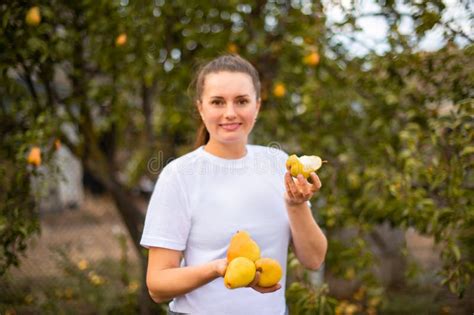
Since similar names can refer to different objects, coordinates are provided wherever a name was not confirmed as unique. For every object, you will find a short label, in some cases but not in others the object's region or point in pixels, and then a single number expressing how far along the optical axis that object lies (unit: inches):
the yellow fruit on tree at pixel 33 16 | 87.4
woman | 54.2
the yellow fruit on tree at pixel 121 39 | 93.4
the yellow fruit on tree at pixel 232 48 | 102.8
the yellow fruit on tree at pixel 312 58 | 98.1
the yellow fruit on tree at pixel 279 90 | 102.2
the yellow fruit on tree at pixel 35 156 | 86.2
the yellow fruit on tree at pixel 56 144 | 92.4
